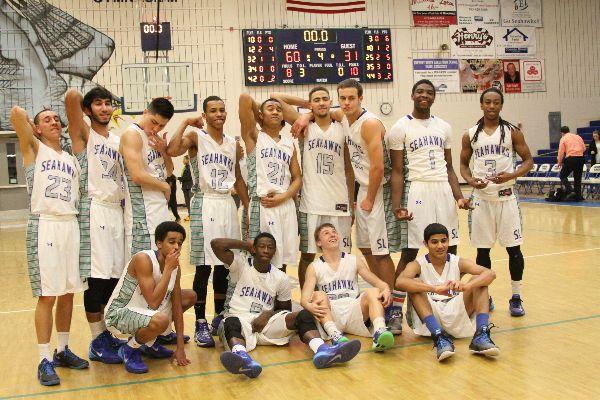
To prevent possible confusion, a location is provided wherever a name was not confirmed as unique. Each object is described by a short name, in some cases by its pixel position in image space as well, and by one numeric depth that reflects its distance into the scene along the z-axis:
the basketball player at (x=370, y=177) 5.21
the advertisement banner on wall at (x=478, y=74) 20.11
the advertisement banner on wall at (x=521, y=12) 20.39
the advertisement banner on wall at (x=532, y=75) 20.67
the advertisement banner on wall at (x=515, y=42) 20.33
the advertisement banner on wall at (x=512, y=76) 20.41
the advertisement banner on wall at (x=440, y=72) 19.66
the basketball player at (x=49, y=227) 4.33
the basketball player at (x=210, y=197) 5.18
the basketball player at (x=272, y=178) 5.28
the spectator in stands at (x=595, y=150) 15.84
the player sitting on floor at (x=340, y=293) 4.78
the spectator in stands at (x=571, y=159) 14.66
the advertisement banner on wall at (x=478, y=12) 20.06
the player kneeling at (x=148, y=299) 4.42
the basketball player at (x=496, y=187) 5.58
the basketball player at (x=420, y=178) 5.27
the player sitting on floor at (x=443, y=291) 4.60
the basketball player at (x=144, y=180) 4.88
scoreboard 17.84
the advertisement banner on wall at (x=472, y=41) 19.97
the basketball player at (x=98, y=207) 4.70
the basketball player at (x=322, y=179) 5.38
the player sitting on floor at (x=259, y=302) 4.74
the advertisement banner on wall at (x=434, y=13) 19.64
